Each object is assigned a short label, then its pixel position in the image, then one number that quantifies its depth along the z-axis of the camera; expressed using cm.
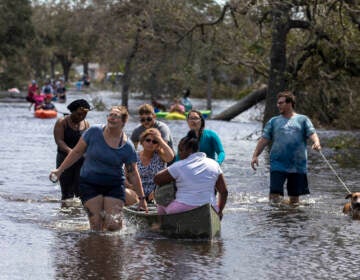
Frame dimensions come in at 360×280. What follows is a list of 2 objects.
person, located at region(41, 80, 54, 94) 6172
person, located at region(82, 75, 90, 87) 11769
